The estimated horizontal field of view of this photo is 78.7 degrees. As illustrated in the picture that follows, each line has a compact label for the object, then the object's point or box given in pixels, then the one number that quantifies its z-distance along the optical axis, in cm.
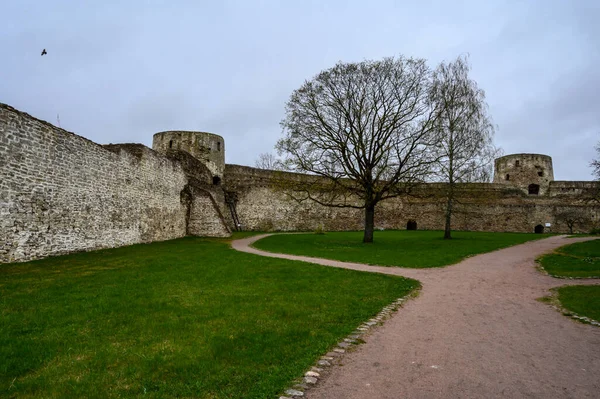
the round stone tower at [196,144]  3170
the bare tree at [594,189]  2006
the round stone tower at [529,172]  4059
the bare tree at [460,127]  2231
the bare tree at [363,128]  2116
